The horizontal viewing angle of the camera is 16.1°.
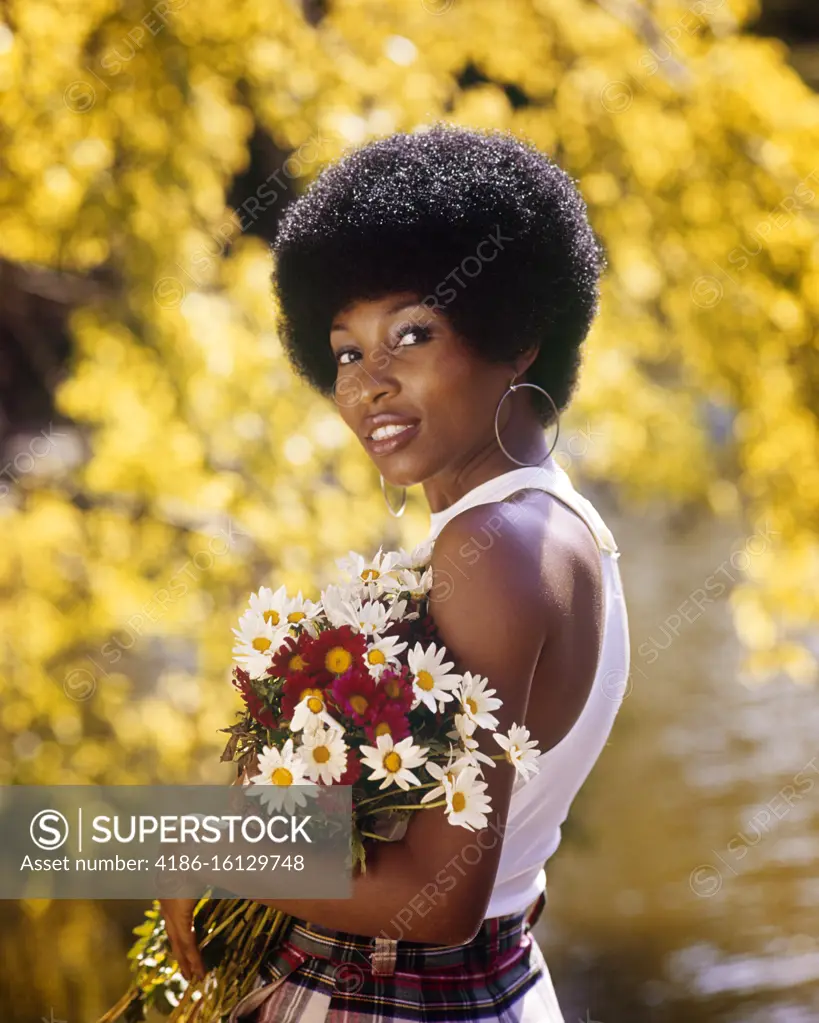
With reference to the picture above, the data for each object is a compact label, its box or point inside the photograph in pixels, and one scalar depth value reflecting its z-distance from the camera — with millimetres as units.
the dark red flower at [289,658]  2228
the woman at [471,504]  2157
